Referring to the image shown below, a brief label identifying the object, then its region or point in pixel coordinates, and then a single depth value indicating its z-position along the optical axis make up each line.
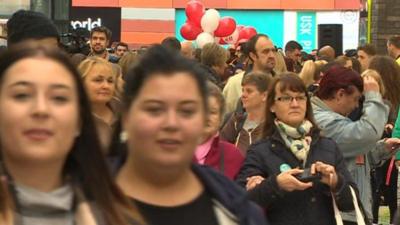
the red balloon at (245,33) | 23.12
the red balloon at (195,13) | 22.50
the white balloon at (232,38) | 22.80
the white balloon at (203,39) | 19.22
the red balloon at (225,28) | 21.77
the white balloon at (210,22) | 21.11
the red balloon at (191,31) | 22.34
